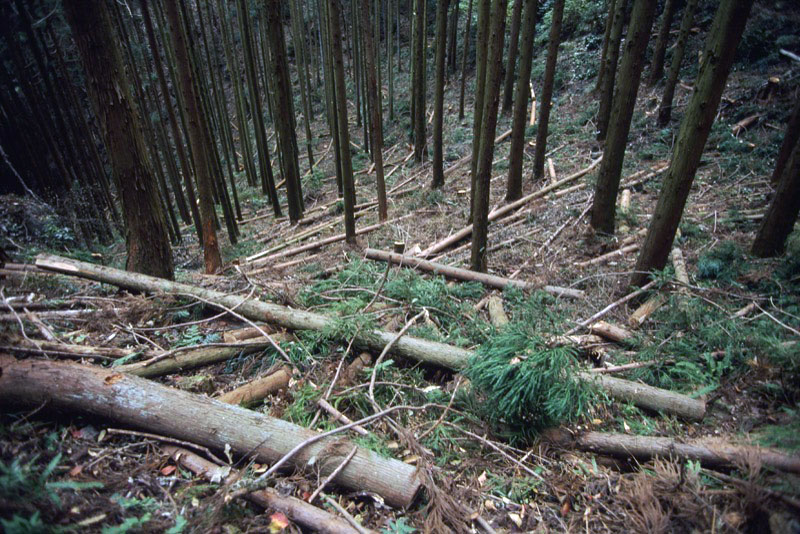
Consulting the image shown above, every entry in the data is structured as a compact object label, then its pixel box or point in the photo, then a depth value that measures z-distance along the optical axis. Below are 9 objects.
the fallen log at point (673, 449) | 2.12
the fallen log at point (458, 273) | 5.38
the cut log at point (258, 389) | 3.12
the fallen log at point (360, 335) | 3.15
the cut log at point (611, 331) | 4.17
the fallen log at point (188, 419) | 2.39
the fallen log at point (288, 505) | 2.04
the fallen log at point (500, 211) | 7.41
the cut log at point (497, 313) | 4.67
